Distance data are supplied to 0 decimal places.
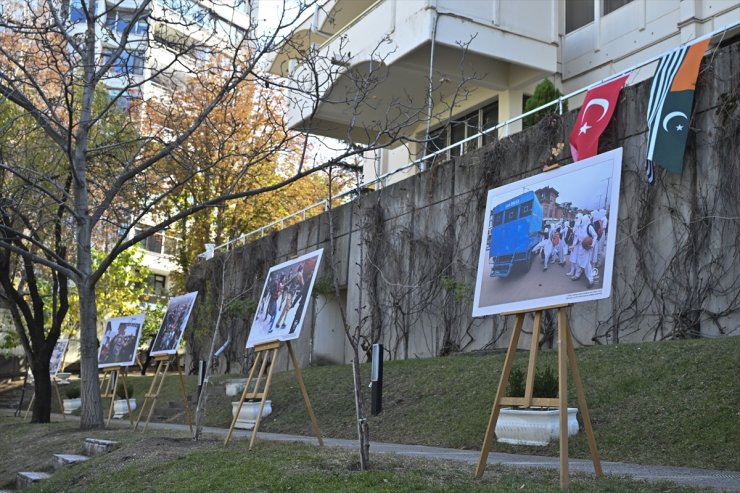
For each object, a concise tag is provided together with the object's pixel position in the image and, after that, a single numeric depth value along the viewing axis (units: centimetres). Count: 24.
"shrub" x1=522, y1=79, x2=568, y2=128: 1859
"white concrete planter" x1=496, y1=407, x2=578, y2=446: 1007
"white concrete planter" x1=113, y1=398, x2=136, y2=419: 2311
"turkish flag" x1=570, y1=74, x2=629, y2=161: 1415
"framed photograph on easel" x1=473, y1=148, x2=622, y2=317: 675
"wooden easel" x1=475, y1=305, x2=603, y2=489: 618
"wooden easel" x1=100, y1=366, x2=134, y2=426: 1808
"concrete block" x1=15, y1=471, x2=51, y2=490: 1067
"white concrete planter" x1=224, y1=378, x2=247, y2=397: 1989
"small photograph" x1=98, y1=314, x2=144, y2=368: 1781
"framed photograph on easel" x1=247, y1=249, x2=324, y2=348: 1095
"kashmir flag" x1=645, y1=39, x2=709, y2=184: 1277
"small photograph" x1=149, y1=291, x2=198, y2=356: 1579
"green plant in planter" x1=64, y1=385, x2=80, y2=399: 2589
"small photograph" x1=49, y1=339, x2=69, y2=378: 2416
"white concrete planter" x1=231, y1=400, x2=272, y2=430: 1667
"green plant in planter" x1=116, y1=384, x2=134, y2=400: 2413
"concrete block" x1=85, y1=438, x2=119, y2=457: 1109
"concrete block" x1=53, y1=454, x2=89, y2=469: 1095
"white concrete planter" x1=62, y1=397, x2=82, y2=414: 2552
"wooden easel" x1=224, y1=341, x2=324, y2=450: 991
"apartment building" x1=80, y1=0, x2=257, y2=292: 1260
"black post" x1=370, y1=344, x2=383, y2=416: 1324
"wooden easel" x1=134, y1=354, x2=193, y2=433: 1475
